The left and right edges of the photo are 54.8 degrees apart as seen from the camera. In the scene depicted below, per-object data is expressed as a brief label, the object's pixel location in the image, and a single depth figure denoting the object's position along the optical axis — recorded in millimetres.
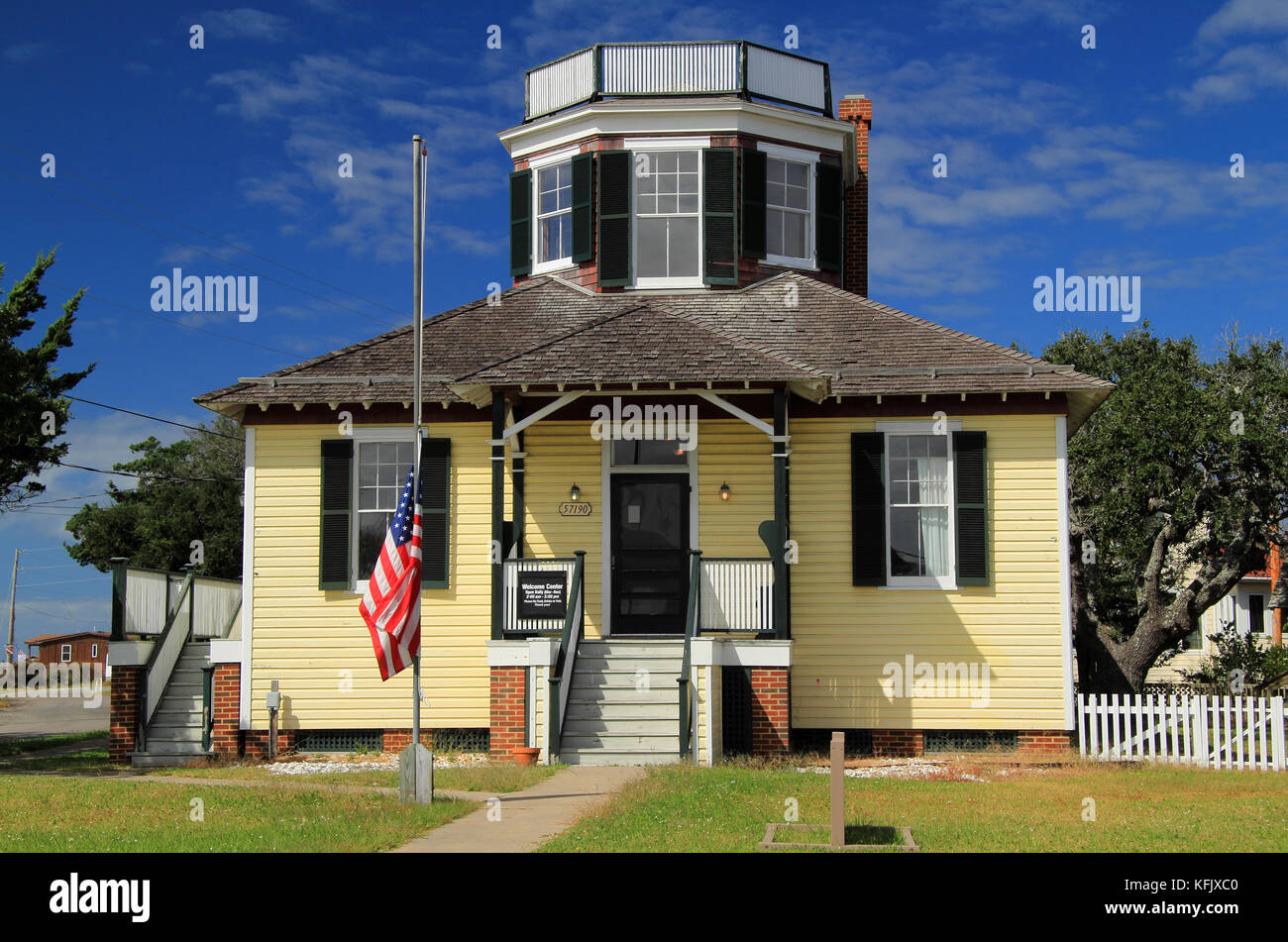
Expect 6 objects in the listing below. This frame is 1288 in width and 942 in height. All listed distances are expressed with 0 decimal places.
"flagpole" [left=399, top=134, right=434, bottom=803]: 11266
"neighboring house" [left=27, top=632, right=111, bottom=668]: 78062
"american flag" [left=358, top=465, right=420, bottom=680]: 11953
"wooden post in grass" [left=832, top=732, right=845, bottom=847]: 9070
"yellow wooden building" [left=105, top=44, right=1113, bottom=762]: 15547
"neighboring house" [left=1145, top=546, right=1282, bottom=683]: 41469
